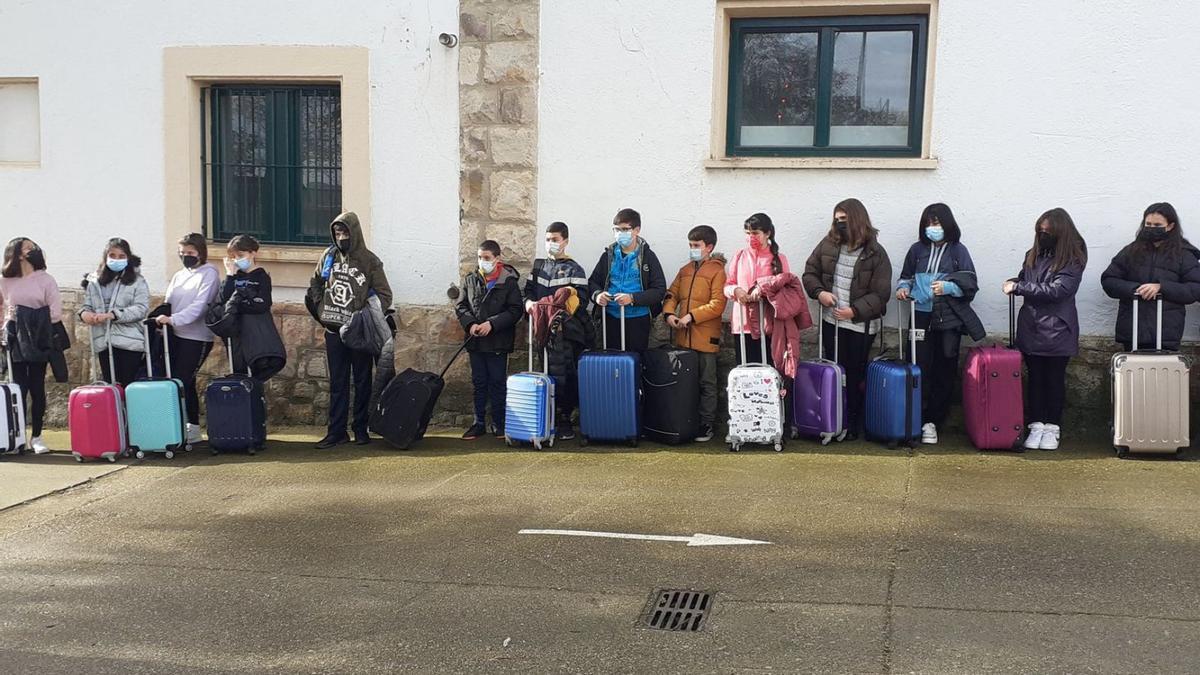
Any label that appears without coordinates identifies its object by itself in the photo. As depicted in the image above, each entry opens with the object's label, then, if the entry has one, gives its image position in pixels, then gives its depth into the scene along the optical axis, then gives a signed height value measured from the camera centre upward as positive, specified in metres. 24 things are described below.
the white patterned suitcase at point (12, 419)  9.34 -1.63
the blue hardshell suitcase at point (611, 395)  9.00 -1.30
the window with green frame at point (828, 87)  9.50 +1.13
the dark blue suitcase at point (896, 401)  8.70 -1.27
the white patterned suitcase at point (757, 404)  8.75 -1.31
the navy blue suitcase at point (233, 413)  9.27 -1.53
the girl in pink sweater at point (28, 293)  9.55 -0.65
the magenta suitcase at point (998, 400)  8.58 -1.23
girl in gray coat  9.47 -0.70
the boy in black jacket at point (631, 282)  9.27 -0.47
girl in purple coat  8.53 -0.60
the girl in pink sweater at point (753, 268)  9.00 -0.33
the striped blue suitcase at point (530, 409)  9.09 -1.44
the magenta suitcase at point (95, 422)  9.10 -1.59
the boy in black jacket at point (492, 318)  9.53 -0.78
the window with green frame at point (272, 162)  10.66 +0.49
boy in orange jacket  9.23 -0.70
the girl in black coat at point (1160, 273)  8.36 -0.29
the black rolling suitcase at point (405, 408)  9.31 -1.48
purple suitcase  8.87 -1.30
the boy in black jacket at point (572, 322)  9.37 -0.72
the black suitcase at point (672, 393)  9.05 -1.29
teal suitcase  9.18 -1.55
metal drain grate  5.37 -1.79
